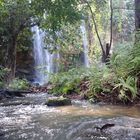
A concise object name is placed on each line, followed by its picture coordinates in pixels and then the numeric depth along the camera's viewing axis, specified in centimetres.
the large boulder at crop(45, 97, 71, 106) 427
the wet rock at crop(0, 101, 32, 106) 455
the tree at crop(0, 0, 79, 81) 773
